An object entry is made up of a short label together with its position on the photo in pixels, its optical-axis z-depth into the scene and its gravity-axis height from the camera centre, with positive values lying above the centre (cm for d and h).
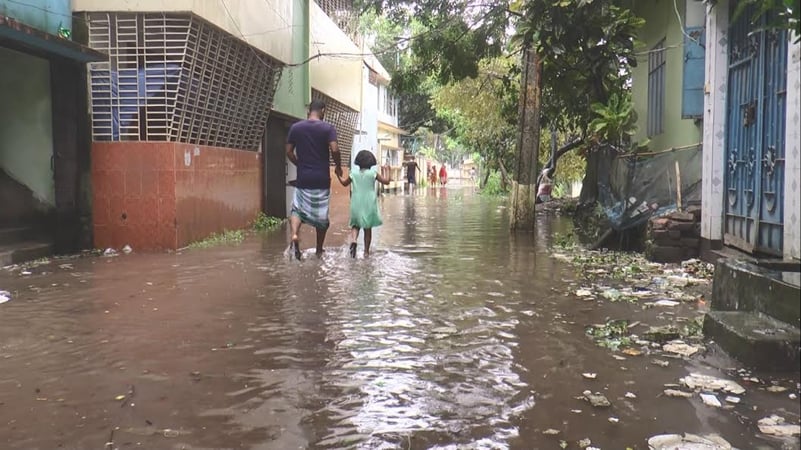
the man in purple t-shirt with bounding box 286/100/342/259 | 857 +29
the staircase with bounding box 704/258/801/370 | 370 -79
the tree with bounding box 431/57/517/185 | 2188 +277
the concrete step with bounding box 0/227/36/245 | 883 -66
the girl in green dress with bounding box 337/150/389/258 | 898 -15
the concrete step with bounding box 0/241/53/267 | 828 -84
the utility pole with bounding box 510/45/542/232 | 1204 +64
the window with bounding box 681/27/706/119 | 848 +136
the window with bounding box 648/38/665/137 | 1163 +166
